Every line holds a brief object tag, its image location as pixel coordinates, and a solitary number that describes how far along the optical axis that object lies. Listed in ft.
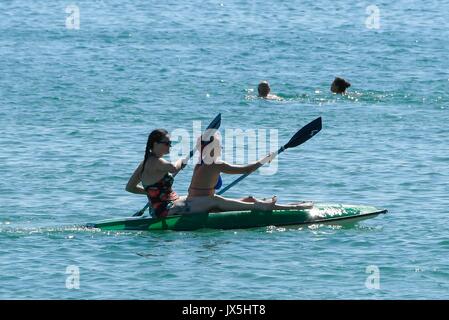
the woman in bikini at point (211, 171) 54.85
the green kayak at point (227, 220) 54.95
